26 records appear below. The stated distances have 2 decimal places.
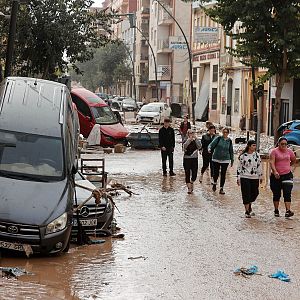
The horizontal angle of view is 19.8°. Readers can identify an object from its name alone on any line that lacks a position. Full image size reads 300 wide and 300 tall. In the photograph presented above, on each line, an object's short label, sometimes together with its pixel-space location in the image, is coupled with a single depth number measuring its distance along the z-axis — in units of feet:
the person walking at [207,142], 75.05
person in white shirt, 55.77
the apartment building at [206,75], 207.00
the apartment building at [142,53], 337.25
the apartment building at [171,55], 273.75
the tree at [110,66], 340.18
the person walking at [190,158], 68.90
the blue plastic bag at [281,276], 36.65
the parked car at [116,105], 246.43
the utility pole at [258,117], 102.87
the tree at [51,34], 106.32
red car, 120.47
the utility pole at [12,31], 73.88
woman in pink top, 55.88
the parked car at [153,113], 182.50
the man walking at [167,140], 80.02
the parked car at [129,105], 244.18
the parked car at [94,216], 45.19
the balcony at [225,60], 190.49
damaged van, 38.06
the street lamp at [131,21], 212.17
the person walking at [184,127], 104.66
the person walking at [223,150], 67.31
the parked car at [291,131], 109.09
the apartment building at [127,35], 376.48
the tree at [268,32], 103.35
